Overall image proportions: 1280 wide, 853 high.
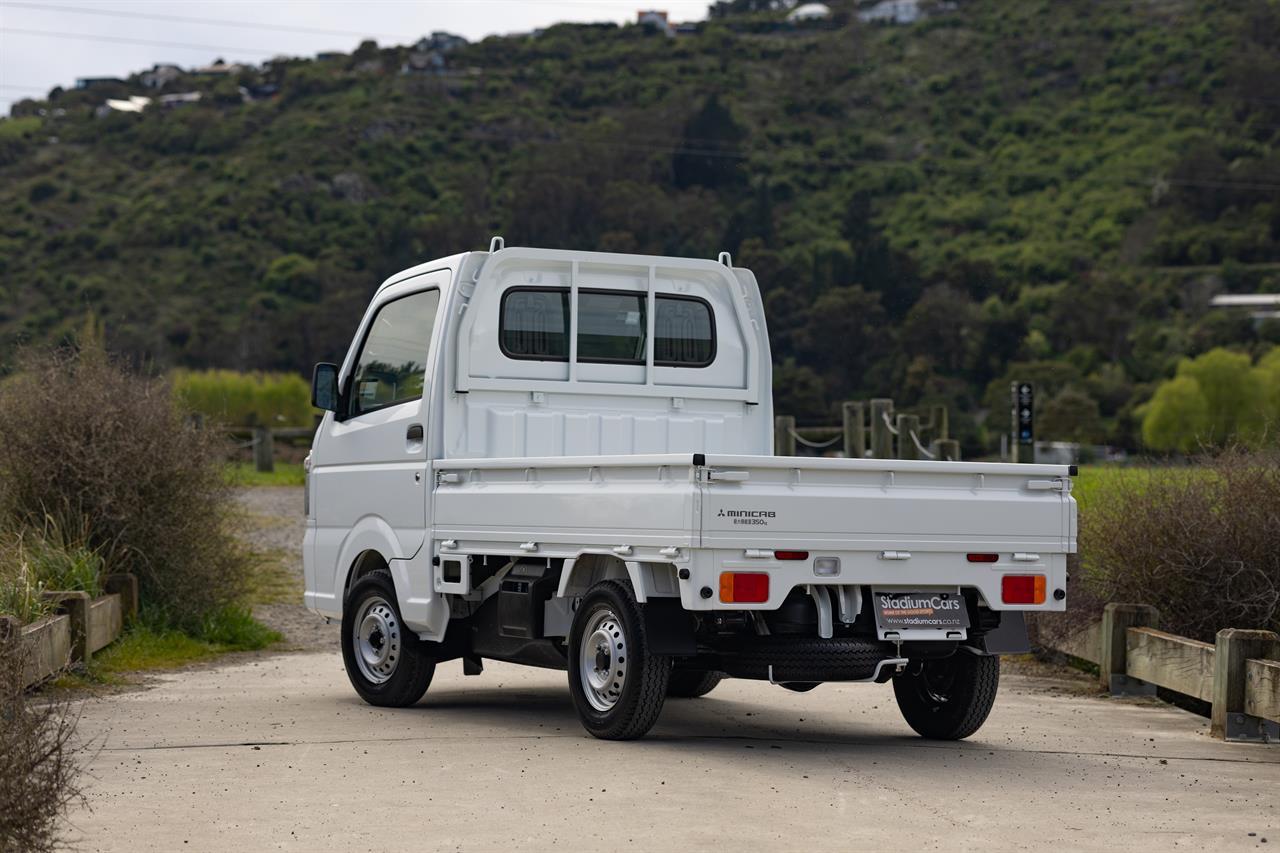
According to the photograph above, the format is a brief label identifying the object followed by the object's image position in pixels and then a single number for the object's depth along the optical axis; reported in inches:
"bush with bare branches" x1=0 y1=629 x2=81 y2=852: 224.2
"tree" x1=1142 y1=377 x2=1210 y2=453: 3169.3
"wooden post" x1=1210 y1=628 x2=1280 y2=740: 390.6
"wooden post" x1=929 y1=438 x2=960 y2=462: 849.5
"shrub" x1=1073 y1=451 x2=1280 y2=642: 450.6
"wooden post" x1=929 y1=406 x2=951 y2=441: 1079.6
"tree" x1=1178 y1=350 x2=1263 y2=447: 3288.1
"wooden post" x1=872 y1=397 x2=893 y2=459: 959.0
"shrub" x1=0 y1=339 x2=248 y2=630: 535.5
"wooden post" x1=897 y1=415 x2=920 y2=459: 935.7
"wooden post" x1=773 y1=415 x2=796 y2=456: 1051.3
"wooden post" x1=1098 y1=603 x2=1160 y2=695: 457.7
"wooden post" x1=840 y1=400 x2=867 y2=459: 997.2
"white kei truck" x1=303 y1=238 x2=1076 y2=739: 350.0
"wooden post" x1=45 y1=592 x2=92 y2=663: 481.1
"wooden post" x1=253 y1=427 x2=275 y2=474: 1508.4
